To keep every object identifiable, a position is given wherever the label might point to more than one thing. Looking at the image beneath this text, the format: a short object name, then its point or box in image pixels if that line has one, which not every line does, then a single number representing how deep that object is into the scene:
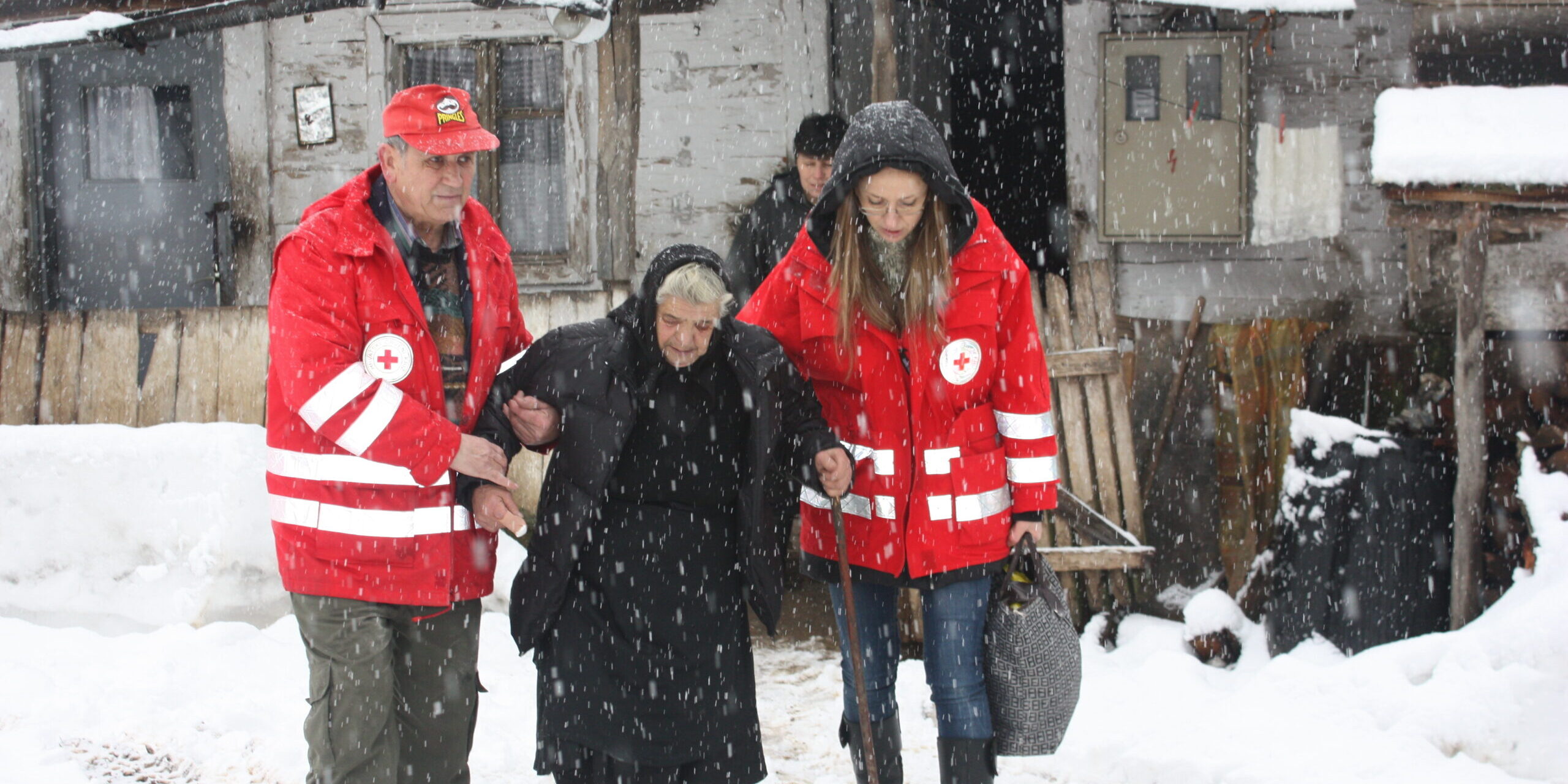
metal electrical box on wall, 6.09
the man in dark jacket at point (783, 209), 4.95
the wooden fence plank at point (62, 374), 6.18
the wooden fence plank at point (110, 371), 6.13
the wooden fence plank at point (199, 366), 6.11
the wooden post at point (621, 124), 6.79
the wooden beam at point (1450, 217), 4.50
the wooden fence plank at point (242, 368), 6.11
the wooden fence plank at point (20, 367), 6.20
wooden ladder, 5.74
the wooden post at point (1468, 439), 4.71
